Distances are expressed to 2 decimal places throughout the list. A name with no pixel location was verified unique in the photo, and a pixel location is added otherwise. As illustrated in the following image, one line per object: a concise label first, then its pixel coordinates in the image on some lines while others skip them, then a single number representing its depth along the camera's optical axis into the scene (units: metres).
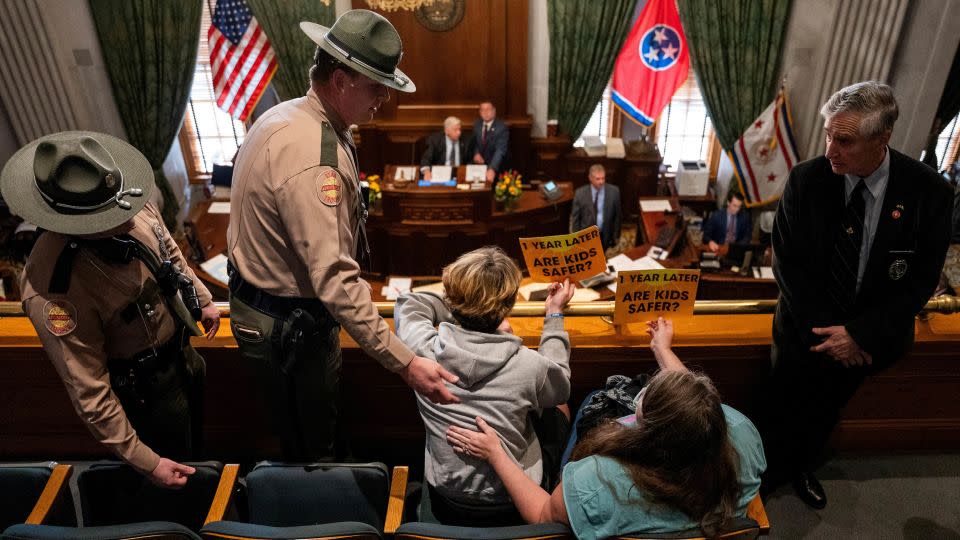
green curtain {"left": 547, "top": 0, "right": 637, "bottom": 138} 7.38
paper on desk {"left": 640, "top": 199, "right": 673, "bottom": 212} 7.15
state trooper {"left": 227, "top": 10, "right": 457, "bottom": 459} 1.75
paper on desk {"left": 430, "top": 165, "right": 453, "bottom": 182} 6.70
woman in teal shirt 1.60
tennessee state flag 7.52
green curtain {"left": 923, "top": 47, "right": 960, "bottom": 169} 6.11
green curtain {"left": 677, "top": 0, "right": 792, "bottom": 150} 7.06
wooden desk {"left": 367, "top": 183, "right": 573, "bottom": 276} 6.56
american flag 7.47
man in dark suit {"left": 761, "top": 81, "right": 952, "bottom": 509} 2.03
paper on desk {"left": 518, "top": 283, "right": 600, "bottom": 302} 4.29
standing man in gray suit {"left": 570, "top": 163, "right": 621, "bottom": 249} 6.68
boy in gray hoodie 1.85
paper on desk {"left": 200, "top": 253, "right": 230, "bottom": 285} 5.12
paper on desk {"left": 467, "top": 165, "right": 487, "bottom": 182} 6.67
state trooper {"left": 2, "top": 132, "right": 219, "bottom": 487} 1.77
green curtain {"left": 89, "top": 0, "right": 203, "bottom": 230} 7.26
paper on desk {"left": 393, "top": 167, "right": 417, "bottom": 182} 6.70
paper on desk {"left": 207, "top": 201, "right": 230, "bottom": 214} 7.15
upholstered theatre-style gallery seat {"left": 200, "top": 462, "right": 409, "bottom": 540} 1.98
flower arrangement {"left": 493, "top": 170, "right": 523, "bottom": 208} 6.75
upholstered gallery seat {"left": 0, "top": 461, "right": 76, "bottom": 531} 1.99
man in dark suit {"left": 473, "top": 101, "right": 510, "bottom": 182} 7.34
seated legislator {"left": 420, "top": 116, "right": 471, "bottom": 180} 7.37
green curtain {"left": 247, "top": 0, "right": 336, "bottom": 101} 7.32
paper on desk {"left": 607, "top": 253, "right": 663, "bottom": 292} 5.24
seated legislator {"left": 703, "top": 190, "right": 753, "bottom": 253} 6.64
